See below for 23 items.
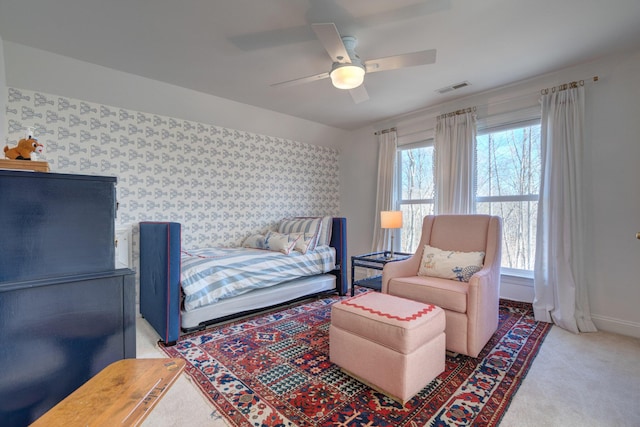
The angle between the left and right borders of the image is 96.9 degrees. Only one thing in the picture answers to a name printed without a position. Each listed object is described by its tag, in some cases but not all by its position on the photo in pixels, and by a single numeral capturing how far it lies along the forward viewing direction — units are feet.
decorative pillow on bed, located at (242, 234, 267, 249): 11.52
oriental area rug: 4.78
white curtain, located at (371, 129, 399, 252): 13.92
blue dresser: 3.03
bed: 7.19
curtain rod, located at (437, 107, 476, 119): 11.10
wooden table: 2.35
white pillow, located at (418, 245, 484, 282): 7.77
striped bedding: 7.81
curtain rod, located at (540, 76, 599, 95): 8.78
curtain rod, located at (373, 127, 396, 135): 13.95
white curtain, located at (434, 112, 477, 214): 11.10
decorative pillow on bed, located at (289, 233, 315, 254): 11.01
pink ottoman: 5.01
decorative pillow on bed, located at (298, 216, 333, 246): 12.01
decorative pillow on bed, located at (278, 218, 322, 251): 11.54
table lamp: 11.25
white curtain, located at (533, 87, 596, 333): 8.55
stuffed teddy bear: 4.16
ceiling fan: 6.30
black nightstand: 10.46
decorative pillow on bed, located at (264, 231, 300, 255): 10.66
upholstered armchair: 6.54
